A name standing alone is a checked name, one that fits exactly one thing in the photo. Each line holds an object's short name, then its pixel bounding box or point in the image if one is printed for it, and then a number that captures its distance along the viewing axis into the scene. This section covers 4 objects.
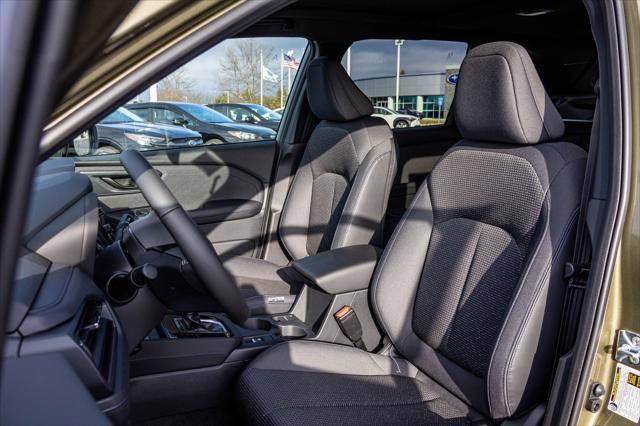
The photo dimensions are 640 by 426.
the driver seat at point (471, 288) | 1.40
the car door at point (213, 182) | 2.71
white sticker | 1.15
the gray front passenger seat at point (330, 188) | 2.41
